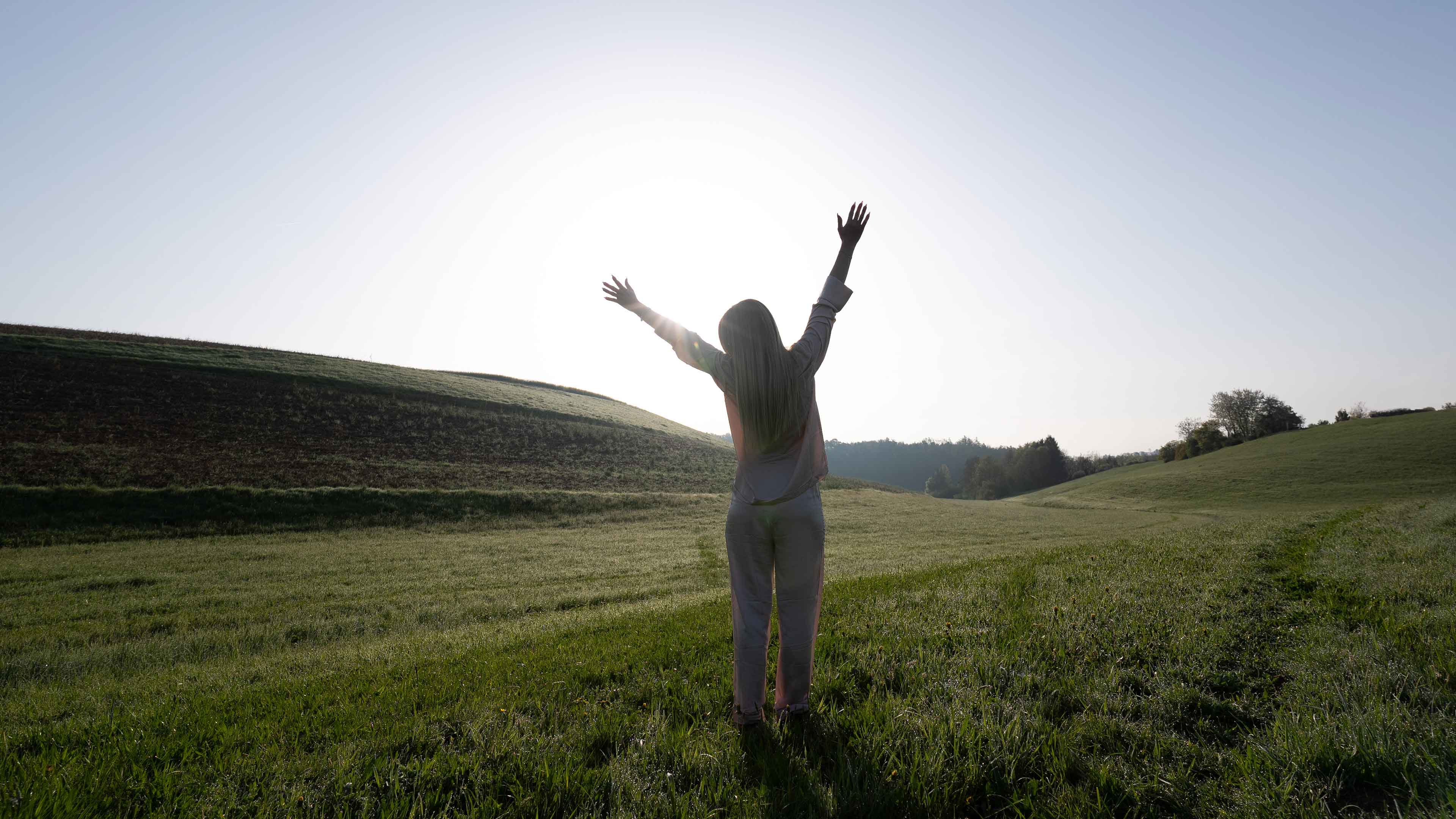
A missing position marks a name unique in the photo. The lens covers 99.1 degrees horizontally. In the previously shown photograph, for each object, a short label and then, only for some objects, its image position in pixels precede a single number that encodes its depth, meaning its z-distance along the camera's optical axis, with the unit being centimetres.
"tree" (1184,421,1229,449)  8469
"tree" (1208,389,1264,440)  9069
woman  374
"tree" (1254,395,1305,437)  8844
